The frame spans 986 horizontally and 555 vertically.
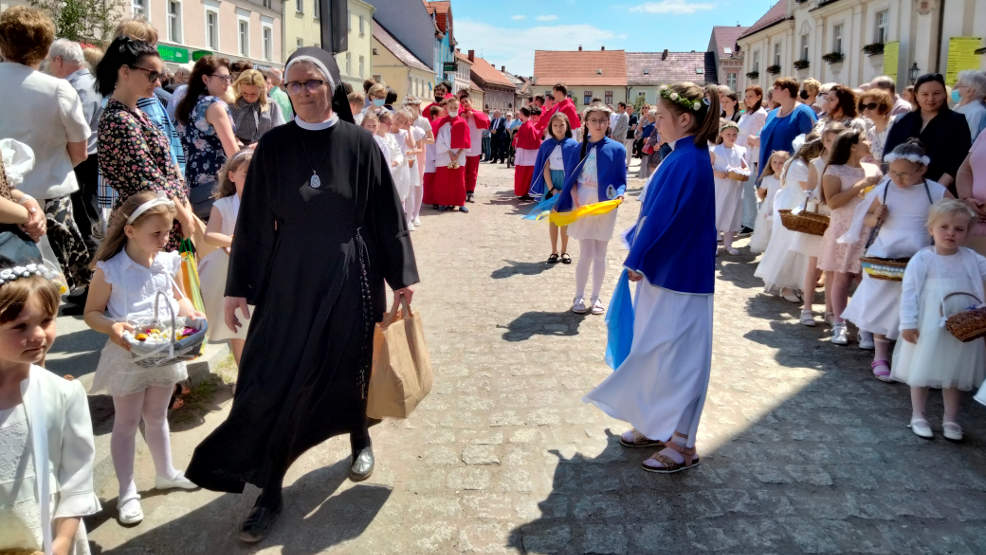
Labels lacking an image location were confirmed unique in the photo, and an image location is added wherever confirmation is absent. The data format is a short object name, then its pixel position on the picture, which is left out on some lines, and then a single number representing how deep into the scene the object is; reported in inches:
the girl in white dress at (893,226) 223.1
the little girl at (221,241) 196.5
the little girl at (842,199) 262.1
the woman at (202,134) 236.2
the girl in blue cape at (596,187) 298.5
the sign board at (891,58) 1102.1
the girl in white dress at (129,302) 141.7
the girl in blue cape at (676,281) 162.2
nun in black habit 140.0
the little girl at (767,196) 363.9
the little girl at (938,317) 184.2
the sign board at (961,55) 729.1
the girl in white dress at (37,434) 92.0
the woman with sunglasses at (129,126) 173.3
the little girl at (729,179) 412.8
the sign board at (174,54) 1167.9
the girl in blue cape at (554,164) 368.2
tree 846.5
